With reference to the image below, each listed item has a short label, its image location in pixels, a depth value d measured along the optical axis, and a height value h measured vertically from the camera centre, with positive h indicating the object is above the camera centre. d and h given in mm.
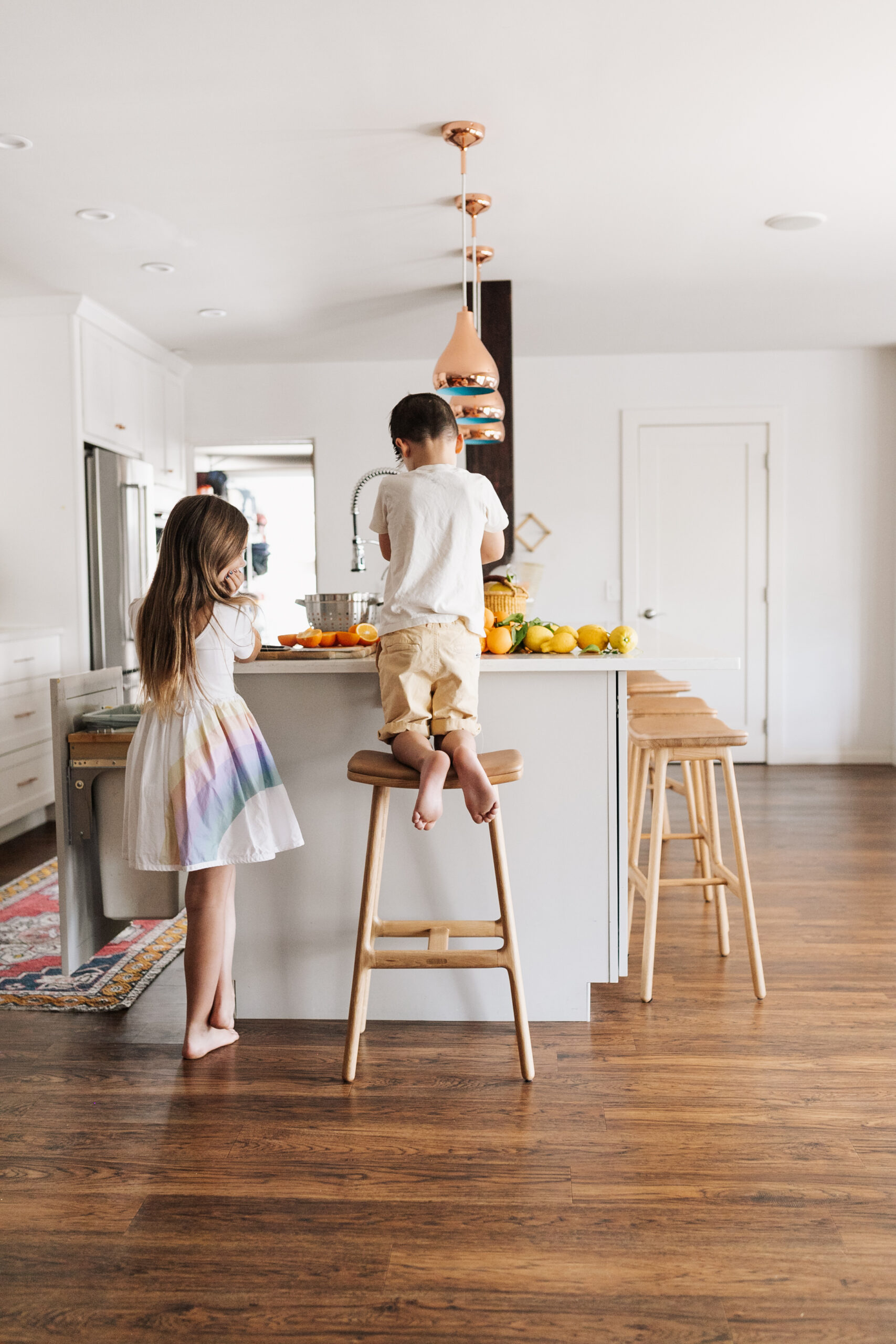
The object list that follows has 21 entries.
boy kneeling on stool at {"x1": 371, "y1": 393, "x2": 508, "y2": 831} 2164 -35
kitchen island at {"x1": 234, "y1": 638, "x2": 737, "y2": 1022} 2443 -643
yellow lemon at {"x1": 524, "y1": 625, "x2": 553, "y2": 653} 2467 -135
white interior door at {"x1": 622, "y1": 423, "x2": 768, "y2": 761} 6020 +175
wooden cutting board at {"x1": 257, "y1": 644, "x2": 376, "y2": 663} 2416 -164
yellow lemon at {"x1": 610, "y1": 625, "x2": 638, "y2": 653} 2391 -138
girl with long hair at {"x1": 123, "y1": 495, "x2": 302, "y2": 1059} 2188 -315
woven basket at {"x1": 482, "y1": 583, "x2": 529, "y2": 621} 2693 -59
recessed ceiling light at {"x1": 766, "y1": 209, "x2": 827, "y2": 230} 3695 +1268
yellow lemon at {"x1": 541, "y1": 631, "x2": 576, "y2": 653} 2434 -145
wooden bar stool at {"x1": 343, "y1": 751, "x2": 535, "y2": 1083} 2139 -733
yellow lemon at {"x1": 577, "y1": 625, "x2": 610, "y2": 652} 2410 -131
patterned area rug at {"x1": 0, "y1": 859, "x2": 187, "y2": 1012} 2705 -1062
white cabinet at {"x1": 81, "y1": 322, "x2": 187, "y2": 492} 4789 +911
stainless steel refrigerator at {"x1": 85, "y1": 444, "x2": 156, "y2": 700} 4797 +188
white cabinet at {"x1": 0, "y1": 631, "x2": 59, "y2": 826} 4277 -575
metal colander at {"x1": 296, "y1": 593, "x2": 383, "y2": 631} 2602 -67
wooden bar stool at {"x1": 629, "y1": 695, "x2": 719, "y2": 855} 3070 -380
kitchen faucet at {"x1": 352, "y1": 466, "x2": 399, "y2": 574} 2564 +89
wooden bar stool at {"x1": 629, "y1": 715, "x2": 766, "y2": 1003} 2658 -594
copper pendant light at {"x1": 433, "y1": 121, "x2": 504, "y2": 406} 3137 +641
